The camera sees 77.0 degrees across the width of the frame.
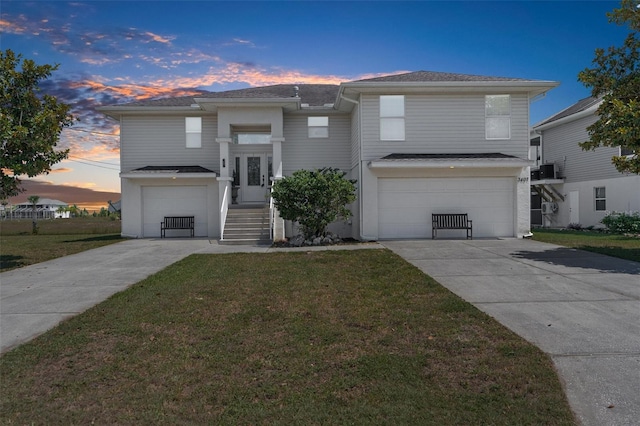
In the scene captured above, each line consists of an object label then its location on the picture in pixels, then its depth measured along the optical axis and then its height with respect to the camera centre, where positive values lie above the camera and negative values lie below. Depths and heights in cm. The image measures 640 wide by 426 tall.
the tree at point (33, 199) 3253 +109
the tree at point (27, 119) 1018 +238
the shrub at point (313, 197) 1330 +45
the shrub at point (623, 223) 1792 -67
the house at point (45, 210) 7206 +40
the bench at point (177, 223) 1723 -51
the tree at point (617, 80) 1030 +348
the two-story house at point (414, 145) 1477 +245
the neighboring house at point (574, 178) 2012 +162
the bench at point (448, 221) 1501 -45
